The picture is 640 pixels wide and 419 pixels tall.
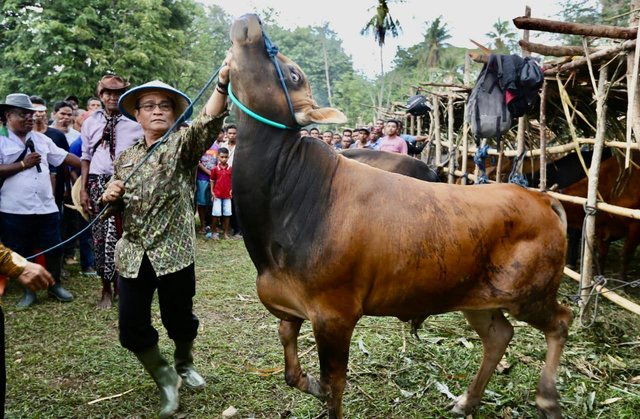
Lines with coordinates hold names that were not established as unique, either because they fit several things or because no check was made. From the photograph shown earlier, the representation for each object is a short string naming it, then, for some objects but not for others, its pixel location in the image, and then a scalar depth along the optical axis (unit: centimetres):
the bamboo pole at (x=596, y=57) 384
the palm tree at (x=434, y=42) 4266
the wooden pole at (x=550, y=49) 349
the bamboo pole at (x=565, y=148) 437
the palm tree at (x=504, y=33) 3906
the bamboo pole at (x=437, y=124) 953
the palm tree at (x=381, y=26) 2760
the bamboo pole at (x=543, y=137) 511
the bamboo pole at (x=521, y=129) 538
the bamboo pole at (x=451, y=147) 856
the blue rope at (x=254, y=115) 234
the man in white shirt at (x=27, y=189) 514
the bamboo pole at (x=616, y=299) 407
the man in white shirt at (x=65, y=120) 715
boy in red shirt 961
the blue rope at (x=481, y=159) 523
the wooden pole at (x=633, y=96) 369
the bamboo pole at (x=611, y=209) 404
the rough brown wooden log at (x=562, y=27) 294
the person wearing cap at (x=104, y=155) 469
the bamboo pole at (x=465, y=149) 705
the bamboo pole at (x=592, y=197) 434
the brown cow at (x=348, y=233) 235
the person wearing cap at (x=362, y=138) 1167
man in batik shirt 297
